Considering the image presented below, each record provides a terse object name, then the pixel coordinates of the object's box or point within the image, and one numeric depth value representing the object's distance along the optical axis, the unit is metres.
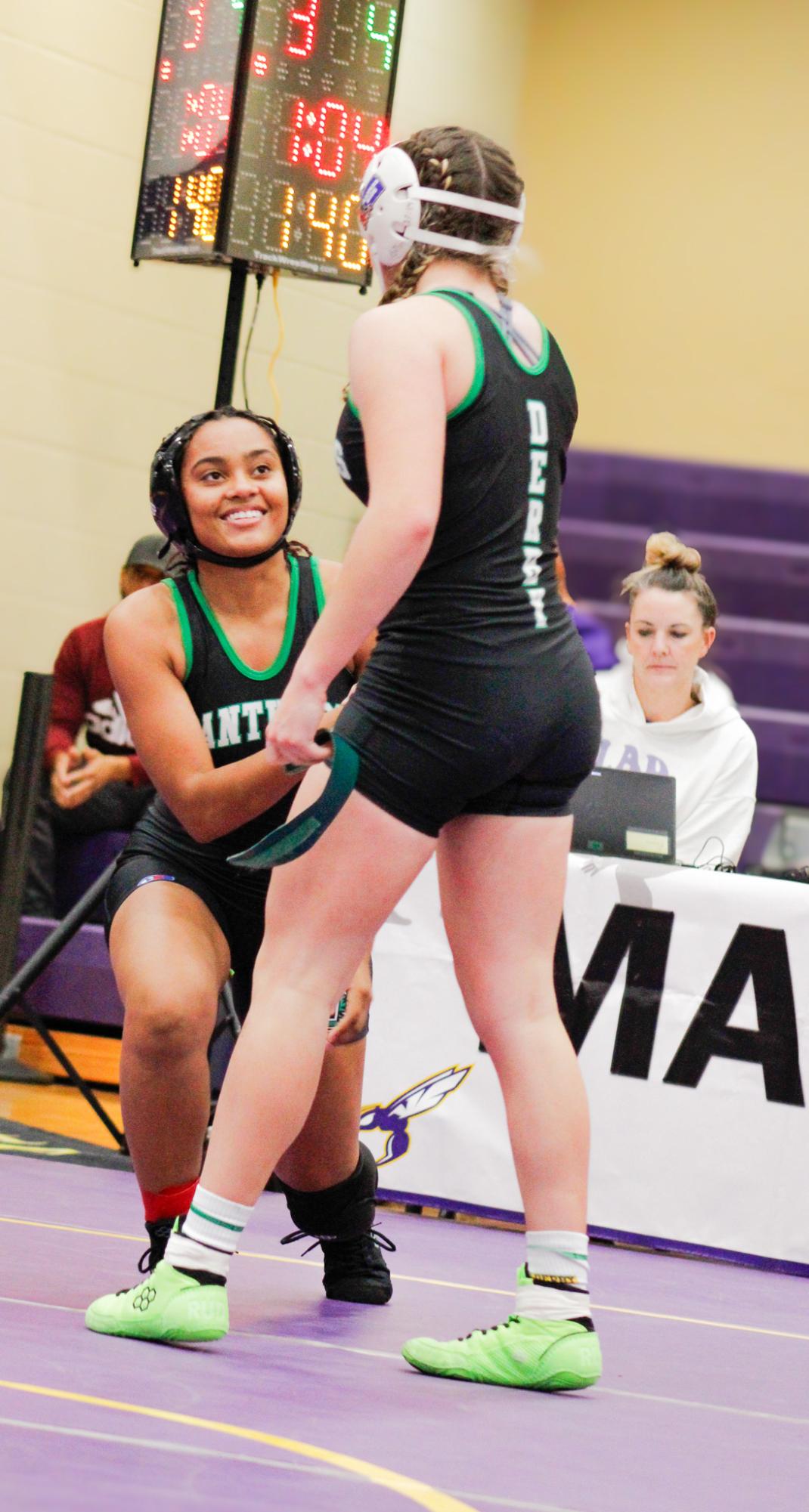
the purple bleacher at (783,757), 19.52
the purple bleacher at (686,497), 20.00
